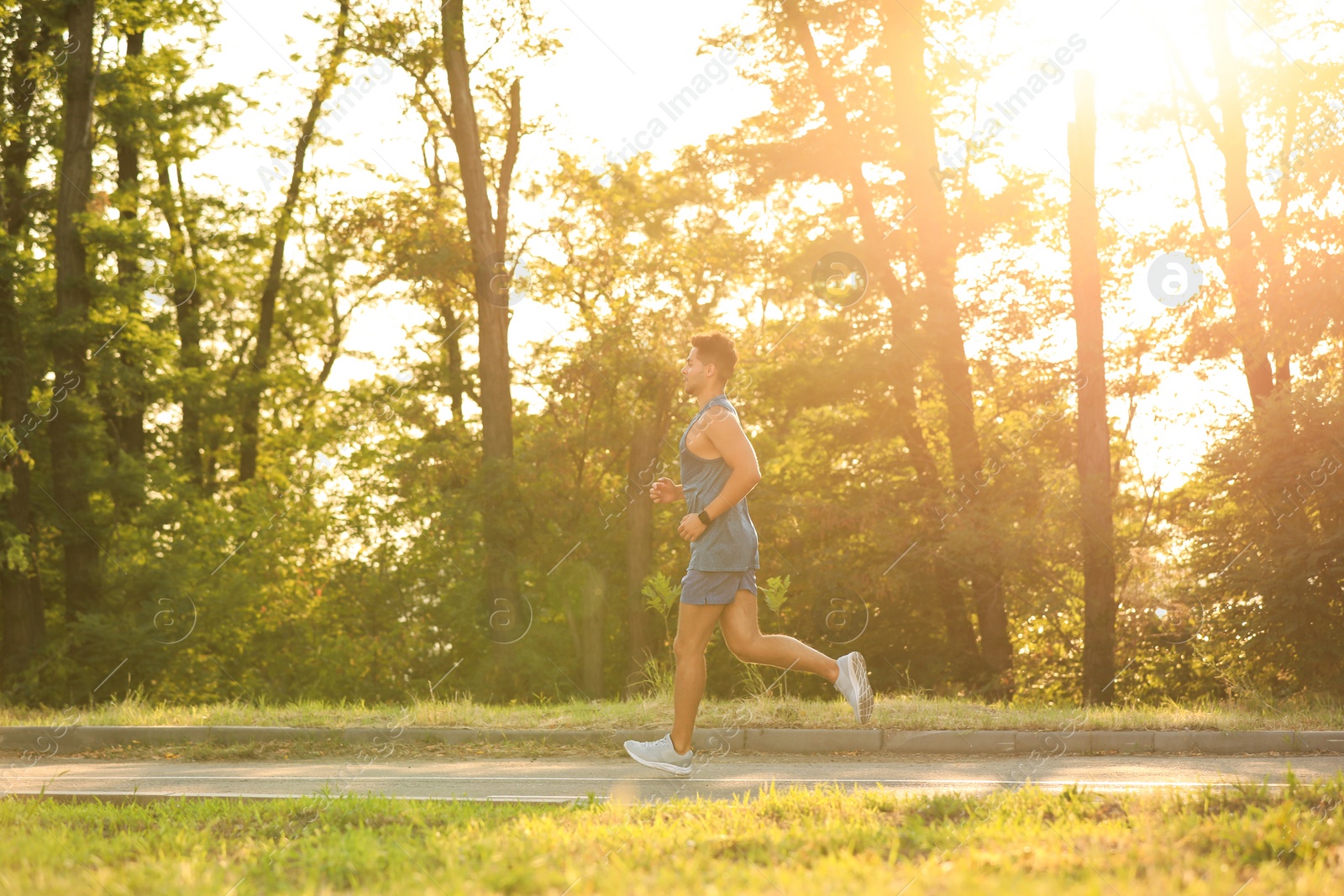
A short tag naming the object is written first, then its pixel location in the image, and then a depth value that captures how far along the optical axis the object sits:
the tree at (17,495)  17.44
